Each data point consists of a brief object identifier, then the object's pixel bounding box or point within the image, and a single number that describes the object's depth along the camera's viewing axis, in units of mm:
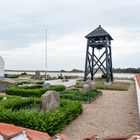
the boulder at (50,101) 5864
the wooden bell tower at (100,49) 16794
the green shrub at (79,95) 8983
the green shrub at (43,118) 4697
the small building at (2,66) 21986
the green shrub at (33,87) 12075
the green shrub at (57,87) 11528
